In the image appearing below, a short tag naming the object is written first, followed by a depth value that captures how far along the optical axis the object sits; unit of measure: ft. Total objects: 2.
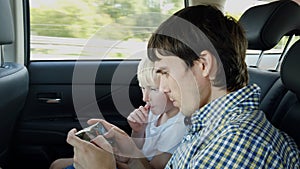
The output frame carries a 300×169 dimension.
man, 3.62
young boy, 5.19
